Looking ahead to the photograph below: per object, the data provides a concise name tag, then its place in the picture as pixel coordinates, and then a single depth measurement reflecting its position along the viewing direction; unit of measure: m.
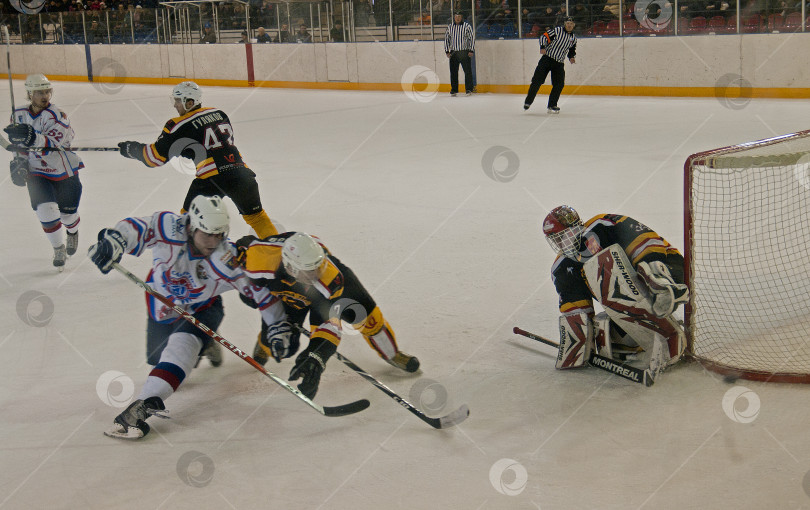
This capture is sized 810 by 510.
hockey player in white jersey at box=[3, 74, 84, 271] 5.50
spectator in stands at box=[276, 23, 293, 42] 17.77
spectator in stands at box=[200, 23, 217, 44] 19.19
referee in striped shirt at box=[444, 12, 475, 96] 13.93
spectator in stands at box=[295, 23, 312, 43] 17.42
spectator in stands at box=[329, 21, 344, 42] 16.83
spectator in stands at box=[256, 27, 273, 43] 18.06
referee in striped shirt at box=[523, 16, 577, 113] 11.79
